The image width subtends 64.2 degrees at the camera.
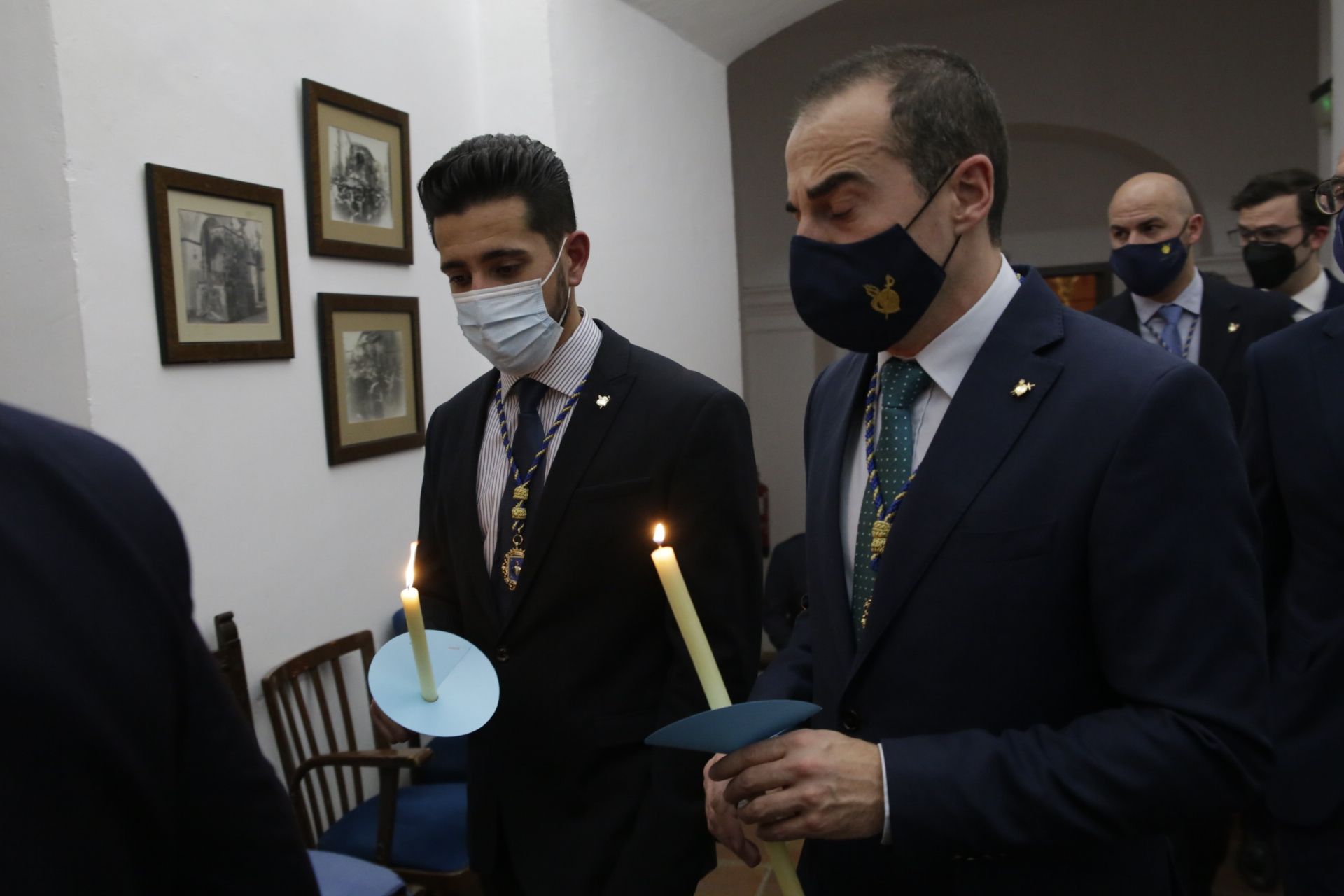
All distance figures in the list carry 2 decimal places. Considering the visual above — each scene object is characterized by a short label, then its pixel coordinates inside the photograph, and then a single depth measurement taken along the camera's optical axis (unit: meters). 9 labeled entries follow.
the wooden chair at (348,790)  2.82
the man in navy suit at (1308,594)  1.93
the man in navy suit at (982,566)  1.08
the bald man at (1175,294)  3.36
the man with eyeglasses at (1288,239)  3.66
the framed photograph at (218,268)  2.58
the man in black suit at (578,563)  1.77
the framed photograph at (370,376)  3.22
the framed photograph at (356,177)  3.13
